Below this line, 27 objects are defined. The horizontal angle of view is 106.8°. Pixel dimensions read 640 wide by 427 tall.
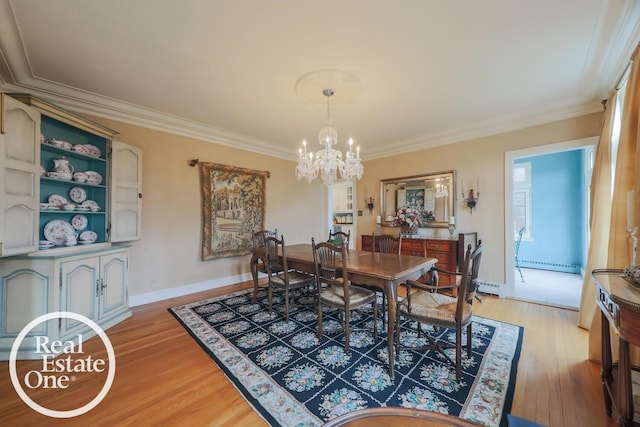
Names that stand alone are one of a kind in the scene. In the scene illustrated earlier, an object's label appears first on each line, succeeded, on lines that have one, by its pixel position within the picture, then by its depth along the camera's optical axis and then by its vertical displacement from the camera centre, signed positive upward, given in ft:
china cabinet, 6.47 -0.15
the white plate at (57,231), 8.19 -0.67
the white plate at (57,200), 8.20 +0.41
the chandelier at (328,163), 8.87 +1.93
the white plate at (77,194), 8.84 +0.66
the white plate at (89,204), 8.82 +0.30
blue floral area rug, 4.96 -3.99
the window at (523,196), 17.35 +1.41
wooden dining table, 6.13 -1.65
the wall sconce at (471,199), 12.30 +0.81
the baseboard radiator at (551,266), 15.76 -3.56
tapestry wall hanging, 12.69 +0.29
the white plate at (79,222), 8.93 -0.38
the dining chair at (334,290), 6.91 -2.48
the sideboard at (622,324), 3.39 -1.65
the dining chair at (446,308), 5.64 -2.48
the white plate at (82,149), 8.52 +2.30
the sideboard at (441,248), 11.57 -1.78
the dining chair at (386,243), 10.58 -1.30
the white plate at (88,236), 8.84 -0.91
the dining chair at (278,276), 9.19 -2.41
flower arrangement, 13.35 -0.22
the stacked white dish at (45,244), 7.79 -1.09
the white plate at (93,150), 8.97 +2.37
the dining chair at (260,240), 11.09 -1.32
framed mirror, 13.23 +1.10
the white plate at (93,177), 8.78 +1.31
